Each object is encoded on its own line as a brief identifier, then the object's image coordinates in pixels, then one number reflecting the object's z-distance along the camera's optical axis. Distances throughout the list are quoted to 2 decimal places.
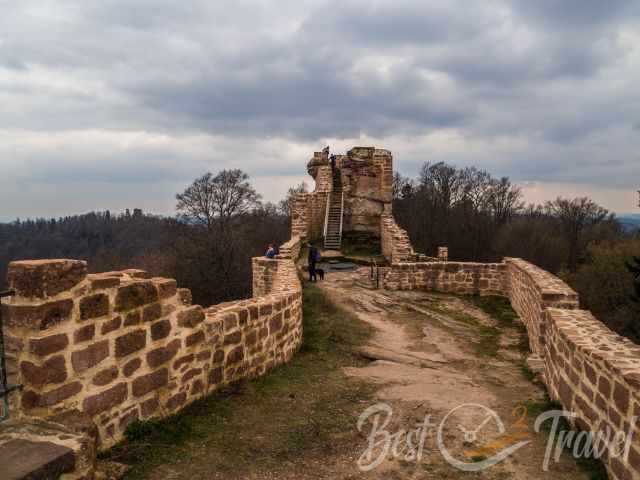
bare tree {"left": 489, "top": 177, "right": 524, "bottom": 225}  43.82
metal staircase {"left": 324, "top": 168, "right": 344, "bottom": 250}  17.36
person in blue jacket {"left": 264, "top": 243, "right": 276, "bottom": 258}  13.55
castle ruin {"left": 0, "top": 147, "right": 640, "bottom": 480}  2.97
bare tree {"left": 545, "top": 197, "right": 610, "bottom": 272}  39.81
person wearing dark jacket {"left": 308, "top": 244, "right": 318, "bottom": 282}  12.52
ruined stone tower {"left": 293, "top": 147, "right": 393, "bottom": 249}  17.97
